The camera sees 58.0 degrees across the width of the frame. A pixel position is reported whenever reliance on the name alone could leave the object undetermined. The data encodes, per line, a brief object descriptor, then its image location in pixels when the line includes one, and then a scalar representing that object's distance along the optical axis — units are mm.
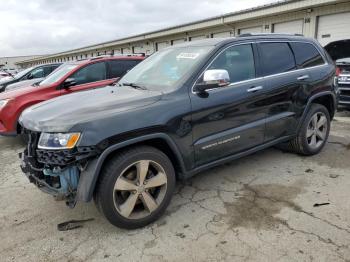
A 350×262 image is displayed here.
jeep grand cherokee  2750
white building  12859
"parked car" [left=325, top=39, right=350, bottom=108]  7176
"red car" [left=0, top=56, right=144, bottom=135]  5980
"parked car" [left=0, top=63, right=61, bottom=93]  12219
